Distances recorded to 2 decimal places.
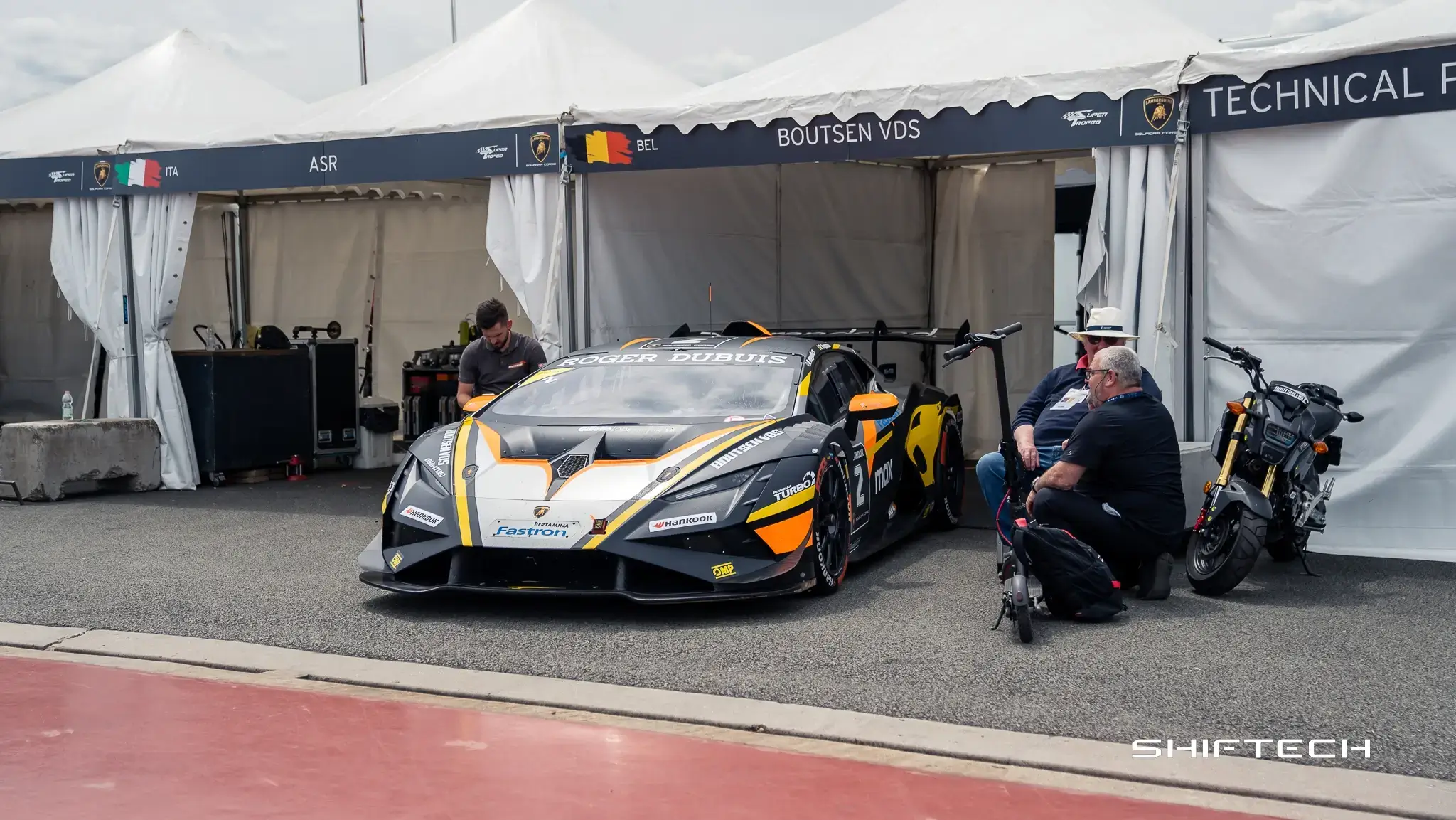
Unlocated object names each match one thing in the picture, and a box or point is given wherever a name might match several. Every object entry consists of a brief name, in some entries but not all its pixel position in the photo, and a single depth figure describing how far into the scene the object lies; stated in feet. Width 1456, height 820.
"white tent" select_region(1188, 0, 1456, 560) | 27.55
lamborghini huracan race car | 22.25
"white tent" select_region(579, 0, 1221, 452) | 32.09
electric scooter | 20.95
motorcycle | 24.40
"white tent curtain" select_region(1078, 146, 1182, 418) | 29.55
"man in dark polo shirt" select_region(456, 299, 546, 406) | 32.71
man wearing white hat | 26.40
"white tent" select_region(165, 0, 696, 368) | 35.81
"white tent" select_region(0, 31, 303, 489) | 41.11
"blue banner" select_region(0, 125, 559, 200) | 35.86
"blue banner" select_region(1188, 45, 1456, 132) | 26.71
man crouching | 22.85
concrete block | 38.68
